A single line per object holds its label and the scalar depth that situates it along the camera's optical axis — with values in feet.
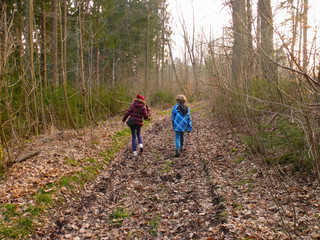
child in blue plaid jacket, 25.81
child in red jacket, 27.02
